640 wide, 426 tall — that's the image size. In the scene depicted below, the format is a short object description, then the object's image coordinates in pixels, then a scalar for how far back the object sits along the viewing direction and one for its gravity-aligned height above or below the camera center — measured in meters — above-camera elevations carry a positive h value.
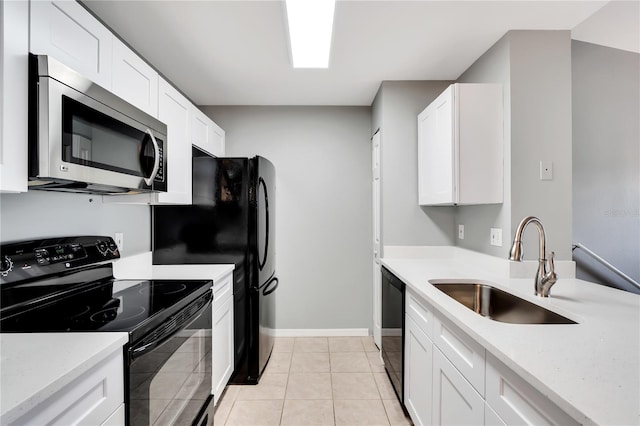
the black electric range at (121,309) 1.04 -0.39
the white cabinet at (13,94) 0.89 +0.38
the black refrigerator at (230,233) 2.19 -0.13
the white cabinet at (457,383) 0.80 -0.61
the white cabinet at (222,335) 1.83 -0.80
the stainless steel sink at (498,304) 1.32 -0.47
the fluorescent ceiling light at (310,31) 1.55 +1.14
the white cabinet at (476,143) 1.91 +0.48
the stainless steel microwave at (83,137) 0.97 +0.32
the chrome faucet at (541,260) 1.24 -0.21
